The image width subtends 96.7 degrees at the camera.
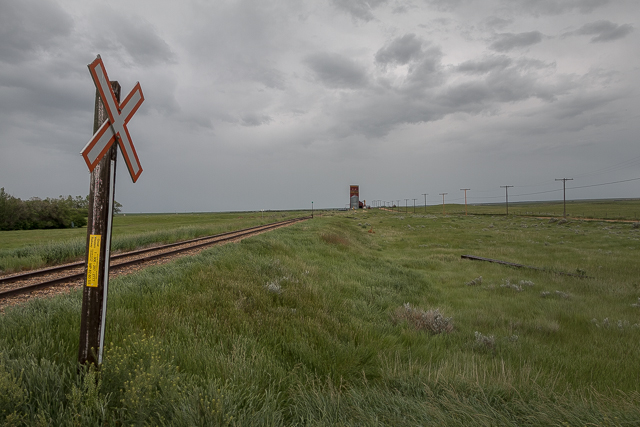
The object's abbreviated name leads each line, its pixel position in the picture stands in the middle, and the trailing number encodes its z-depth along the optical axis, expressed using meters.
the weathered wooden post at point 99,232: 2.86
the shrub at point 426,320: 6.34
